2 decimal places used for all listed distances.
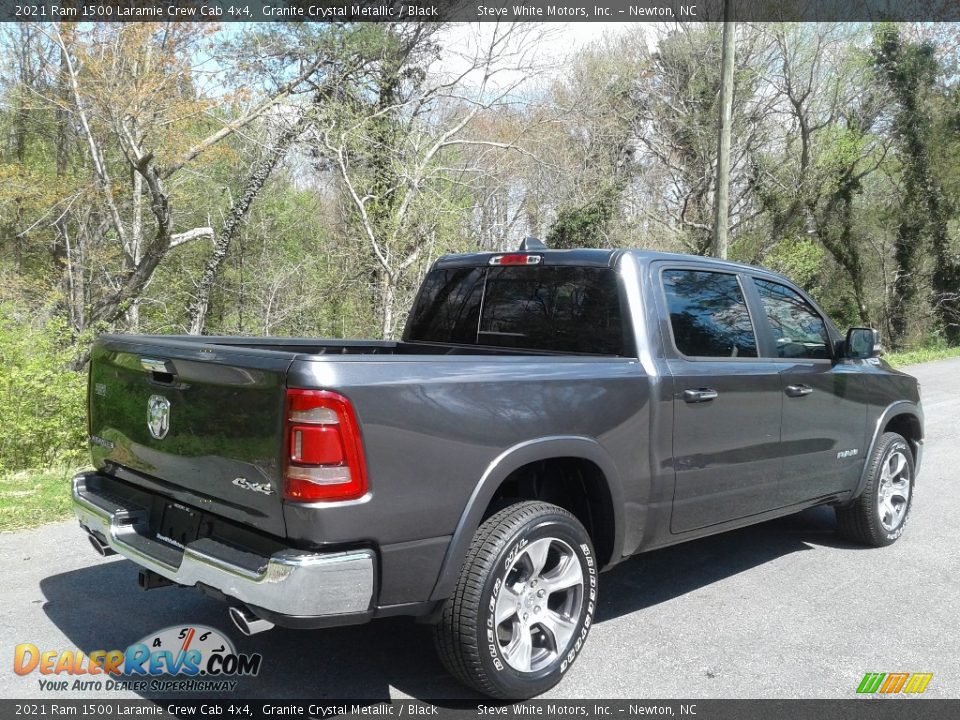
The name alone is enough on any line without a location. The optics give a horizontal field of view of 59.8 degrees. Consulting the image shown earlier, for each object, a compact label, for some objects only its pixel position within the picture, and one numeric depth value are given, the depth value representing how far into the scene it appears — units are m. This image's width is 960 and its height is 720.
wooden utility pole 13.50
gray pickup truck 2.94
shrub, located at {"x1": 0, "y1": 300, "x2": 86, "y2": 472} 9.10
